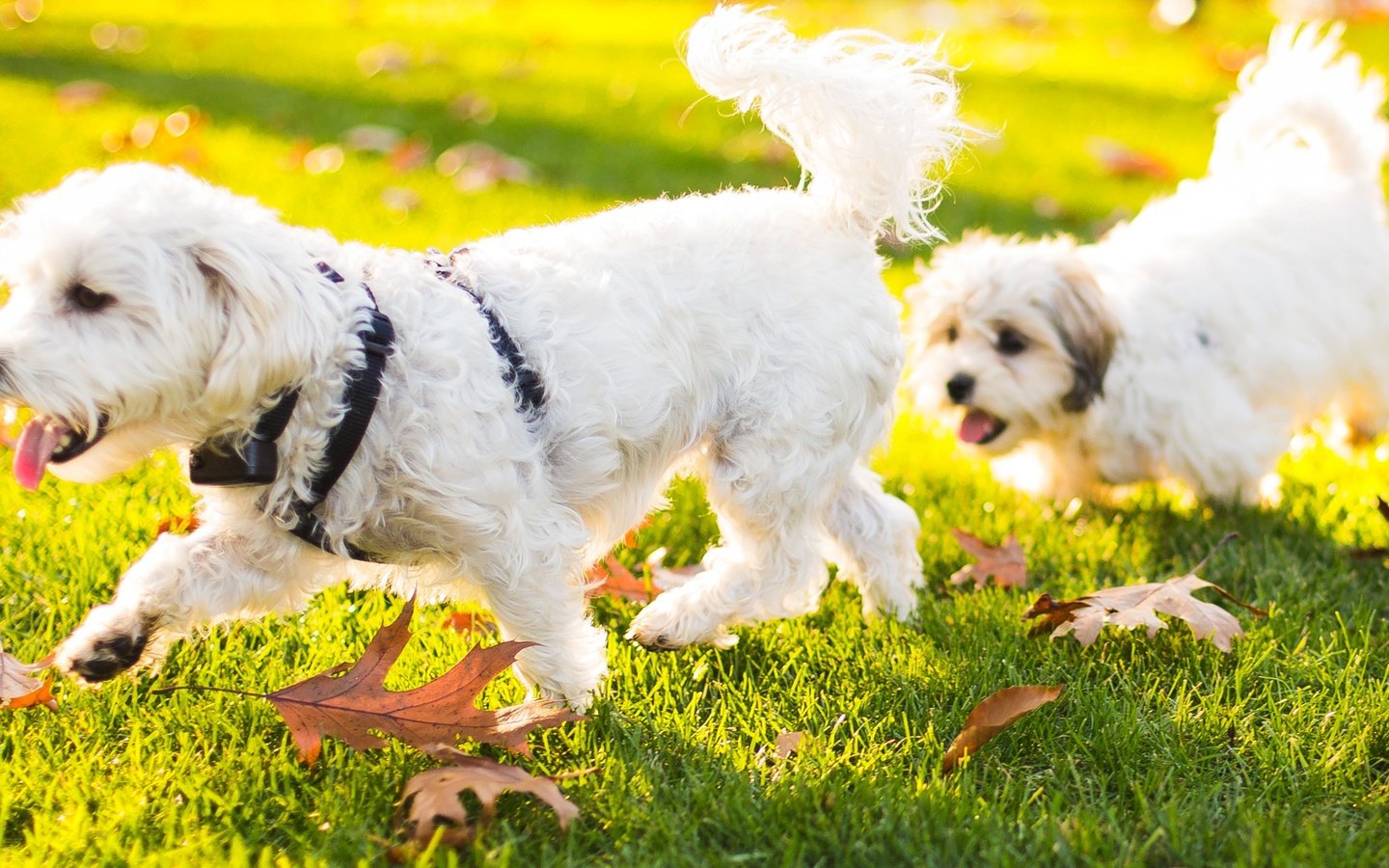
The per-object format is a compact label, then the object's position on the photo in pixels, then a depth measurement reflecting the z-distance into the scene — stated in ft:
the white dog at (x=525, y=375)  8.46
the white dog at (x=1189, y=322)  16.40
